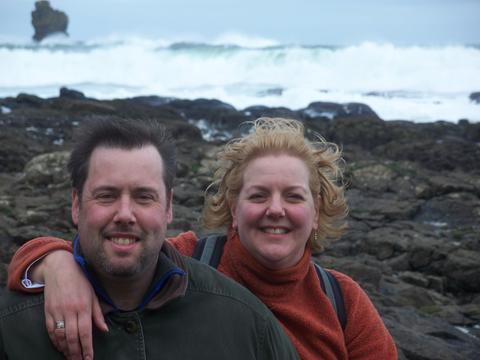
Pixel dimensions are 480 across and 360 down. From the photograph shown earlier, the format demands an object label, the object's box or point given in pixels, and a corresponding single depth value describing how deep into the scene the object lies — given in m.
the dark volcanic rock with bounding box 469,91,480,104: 35.03
